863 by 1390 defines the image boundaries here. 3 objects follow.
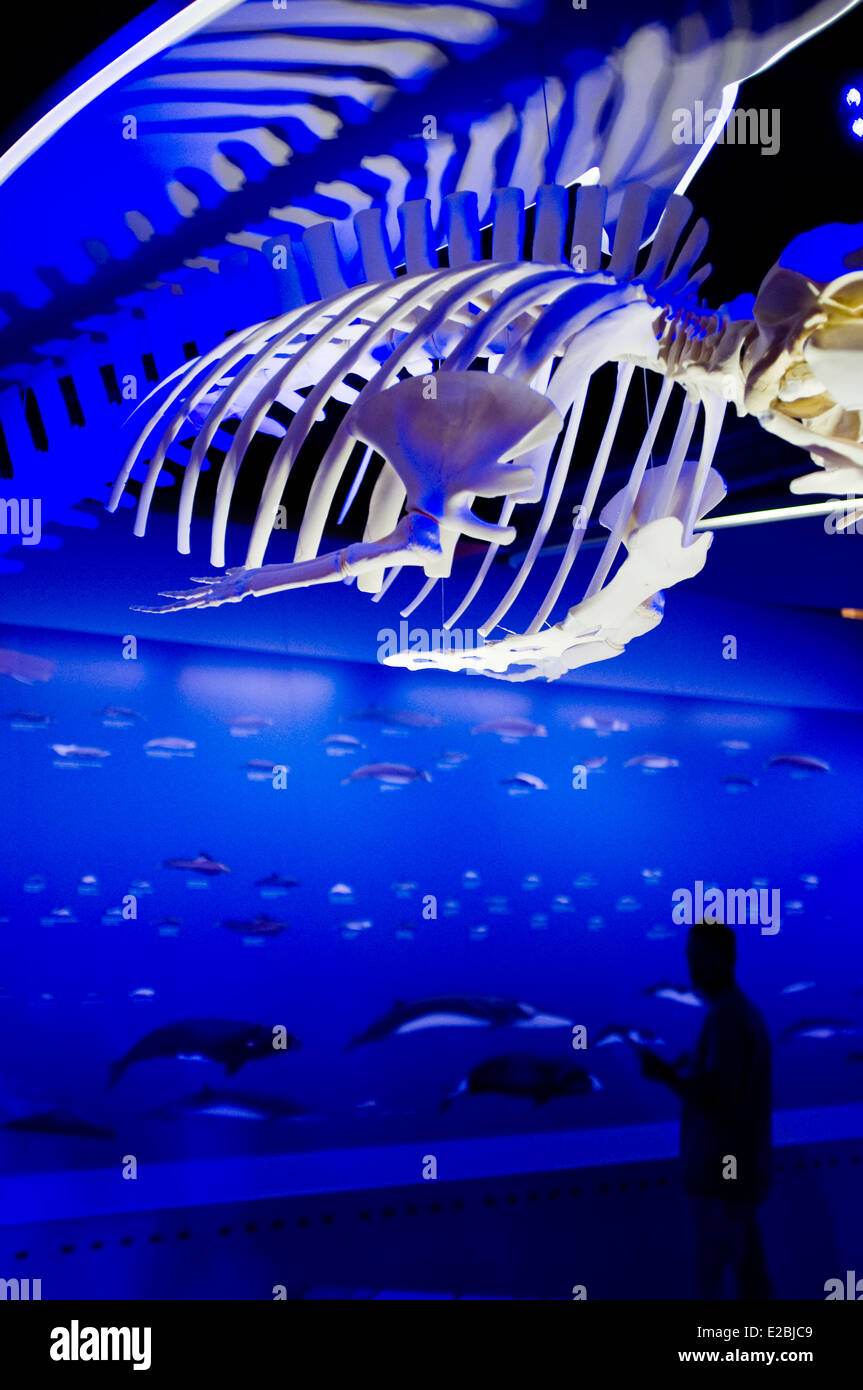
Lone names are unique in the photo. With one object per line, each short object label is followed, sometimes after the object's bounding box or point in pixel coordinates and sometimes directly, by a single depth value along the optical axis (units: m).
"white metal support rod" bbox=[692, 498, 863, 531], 5.57
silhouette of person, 3.77
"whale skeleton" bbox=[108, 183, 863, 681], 2.34
